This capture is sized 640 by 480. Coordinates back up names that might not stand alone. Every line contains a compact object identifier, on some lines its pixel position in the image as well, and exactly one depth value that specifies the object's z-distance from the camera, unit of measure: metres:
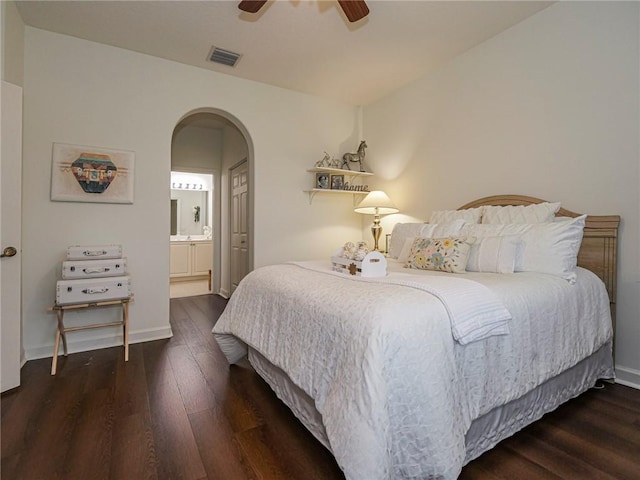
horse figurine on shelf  4.16
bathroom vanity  6.40
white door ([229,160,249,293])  4.45
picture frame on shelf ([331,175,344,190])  4.11
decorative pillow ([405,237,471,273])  2.18
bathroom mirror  7.02
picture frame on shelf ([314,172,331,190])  4.04
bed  1.15
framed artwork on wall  2.77
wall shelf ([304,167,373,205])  3.99
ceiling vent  3.10
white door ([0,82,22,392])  2.05
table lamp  3.73
